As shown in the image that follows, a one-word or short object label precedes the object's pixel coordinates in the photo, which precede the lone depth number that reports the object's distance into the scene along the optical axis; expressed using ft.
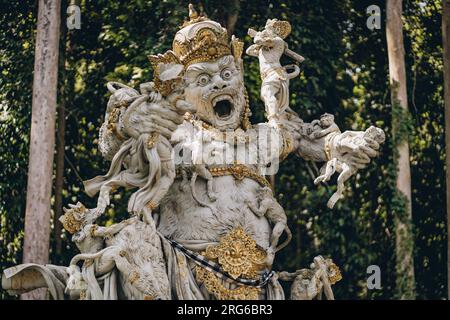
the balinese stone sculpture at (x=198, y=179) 27.89
